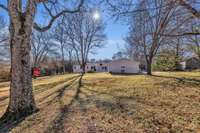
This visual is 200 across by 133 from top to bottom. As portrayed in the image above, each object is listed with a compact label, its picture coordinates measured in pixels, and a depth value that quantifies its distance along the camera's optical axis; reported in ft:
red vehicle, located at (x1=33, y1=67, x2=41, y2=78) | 49.11
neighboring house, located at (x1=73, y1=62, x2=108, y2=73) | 79.24
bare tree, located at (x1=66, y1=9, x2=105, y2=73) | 52.79
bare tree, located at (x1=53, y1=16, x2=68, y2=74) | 55.79
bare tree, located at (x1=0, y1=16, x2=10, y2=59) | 46.68
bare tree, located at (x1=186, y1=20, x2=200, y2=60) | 47.86
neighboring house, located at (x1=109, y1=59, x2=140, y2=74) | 52.88
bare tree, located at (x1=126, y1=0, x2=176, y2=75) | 31.19
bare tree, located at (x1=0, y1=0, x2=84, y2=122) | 9.53
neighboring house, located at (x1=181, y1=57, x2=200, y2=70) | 72.63
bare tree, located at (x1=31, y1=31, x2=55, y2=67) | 69.00
